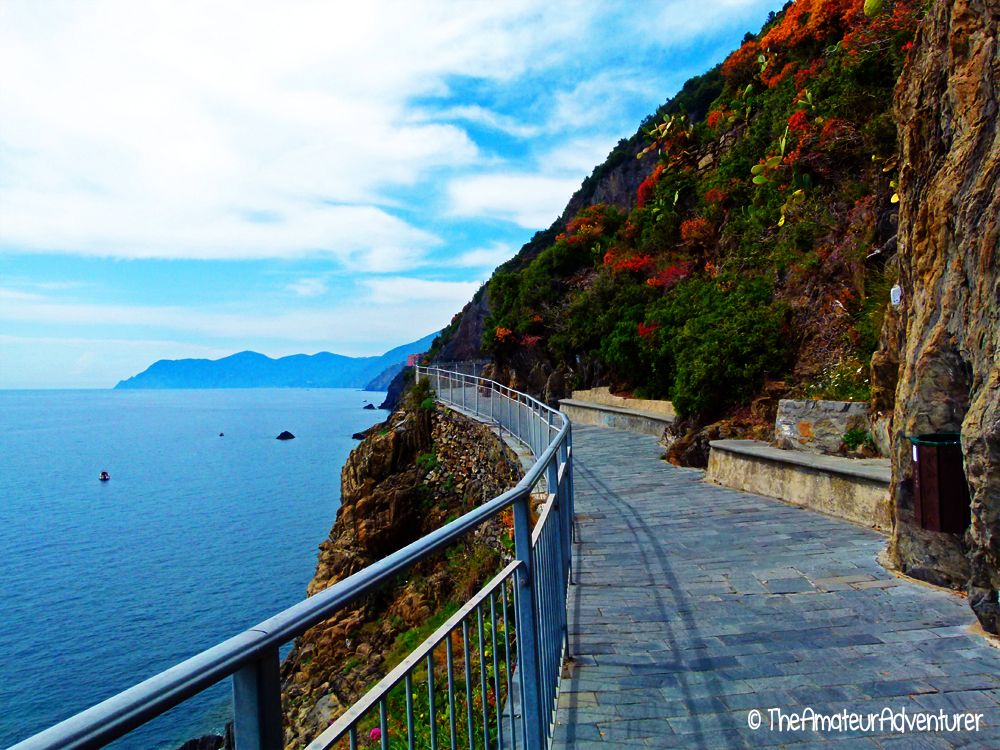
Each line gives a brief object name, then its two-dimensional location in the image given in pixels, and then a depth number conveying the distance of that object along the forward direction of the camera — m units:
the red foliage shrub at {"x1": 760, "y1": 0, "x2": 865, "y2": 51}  16.37
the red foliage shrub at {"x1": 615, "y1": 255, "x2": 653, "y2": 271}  22.19
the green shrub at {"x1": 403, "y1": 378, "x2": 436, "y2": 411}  23.84
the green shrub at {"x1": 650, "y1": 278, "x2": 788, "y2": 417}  11.20
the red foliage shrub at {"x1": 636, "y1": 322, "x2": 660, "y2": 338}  17.62
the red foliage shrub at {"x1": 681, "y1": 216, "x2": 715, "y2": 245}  18.53
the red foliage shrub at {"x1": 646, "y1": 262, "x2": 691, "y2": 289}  19.14
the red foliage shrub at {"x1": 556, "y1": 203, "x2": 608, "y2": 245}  28.34
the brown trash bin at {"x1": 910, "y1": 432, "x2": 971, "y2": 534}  4.64
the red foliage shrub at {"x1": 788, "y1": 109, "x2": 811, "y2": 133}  14.25
